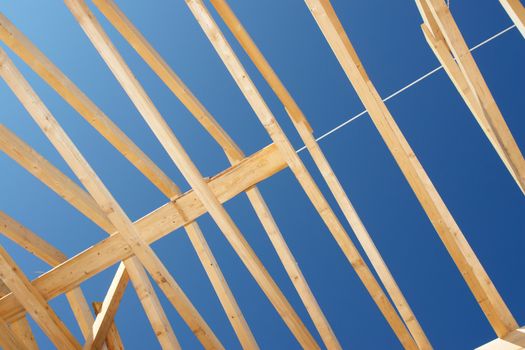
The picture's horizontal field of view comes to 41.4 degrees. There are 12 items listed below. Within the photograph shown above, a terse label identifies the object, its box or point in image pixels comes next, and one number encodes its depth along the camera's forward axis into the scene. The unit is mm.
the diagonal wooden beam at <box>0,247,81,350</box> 3693
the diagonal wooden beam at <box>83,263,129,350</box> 3807
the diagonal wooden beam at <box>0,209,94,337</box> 4125
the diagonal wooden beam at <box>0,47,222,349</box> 3188
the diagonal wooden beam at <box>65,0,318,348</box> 3129
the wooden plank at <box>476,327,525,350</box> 3037
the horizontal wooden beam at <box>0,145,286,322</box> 3865
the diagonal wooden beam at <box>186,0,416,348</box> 3240
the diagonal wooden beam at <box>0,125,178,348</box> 3600
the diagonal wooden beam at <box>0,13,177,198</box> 3156
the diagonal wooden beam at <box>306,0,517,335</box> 3182
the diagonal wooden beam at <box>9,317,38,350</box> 4164
